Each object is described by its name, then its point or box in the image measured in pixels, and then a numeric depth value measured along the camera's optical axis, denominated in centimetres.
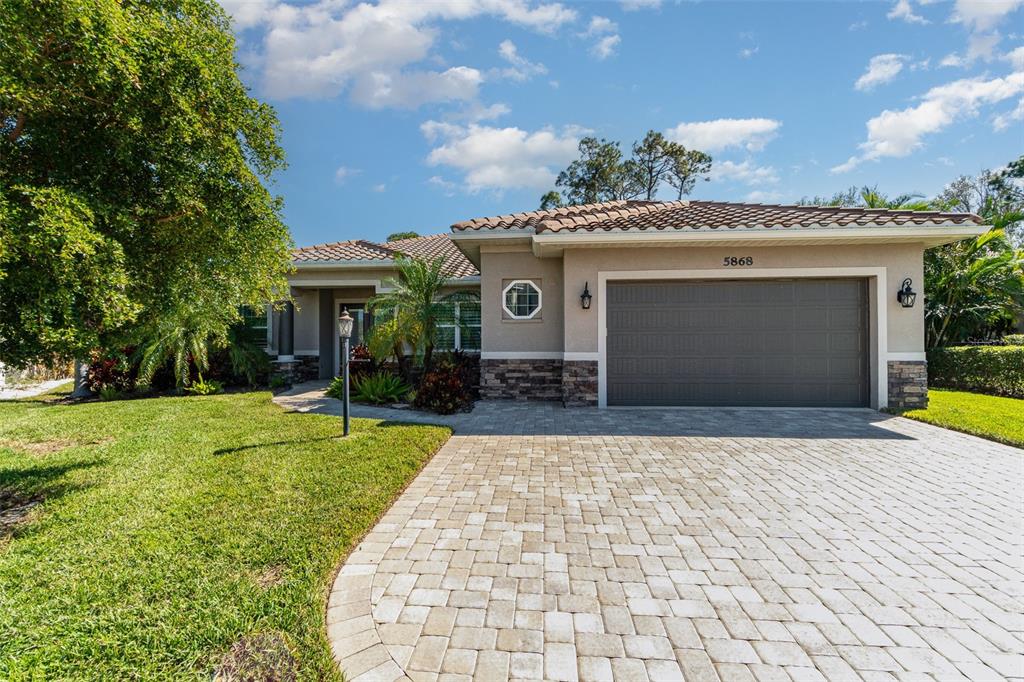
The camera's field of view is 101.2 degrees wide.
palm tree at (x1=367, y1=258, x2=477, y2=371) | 990
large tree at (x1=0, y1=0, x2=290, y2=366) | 313
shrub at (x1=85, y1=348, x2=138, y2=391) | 1178
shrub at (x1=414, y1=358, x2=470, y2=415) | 906
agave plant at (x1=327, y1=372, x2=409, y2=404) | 1011
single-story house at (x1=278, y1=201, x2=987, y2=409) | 880
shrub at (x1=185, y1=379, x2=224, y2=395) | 1168
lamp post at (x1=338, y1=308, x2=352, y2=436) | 679
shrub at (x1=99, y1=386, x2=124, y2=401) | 1142
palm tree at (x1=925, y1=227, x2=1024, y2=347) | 1254
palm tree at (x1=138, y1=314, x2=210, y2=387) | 1088
